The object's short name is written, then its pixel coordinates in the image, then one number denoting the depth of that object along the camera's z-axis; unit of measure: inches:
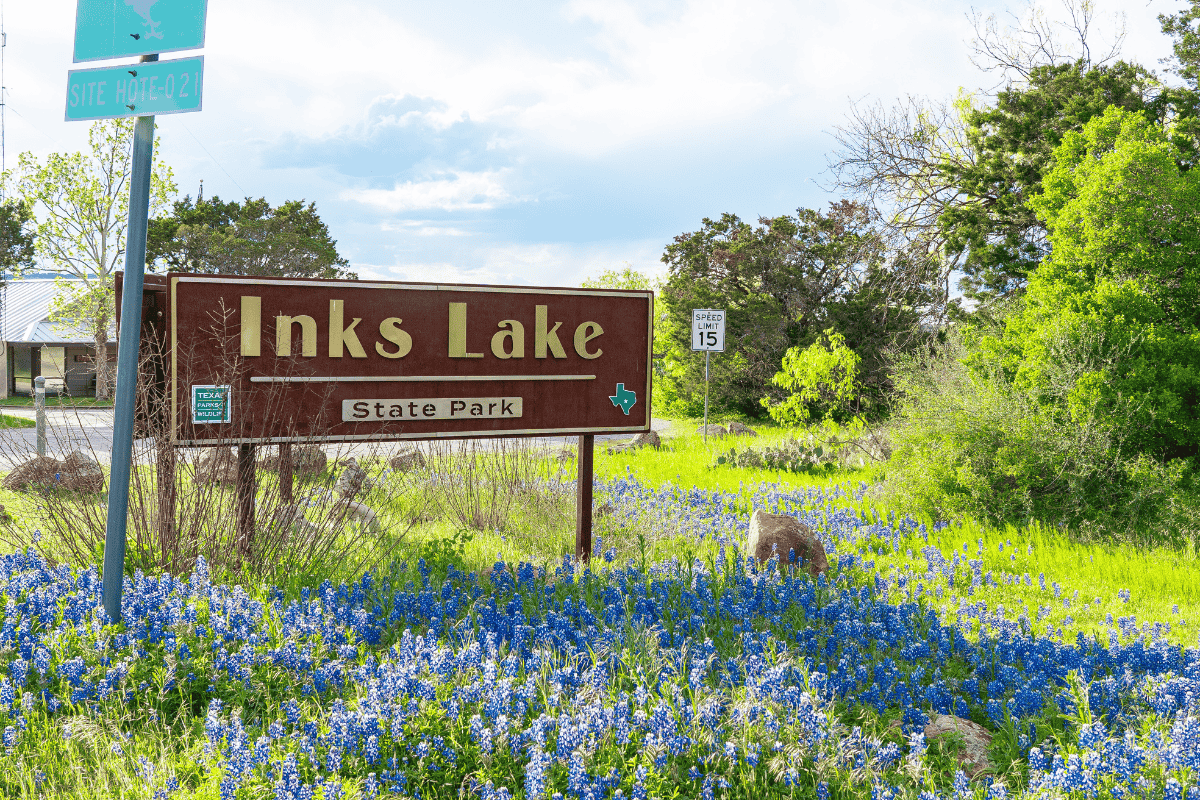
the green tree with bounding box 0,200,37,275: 967.6
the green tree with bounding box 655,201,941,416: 836.0
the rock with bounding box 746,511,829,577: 237.8
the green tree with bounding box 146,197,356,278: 1107.9
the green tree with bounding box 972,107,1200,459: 332.8
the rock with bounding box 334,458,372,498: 213.8
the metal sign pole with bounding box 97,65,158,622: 158.9
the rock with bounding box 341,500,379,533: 279.2
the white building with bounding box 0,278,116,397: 1141.7
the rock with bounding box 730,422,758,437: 639.8
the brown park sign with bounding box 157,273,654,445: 219.8
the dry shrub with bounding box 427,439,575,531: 311.0
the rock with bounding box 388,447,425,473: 383.0
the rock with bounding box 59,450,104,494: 211.1
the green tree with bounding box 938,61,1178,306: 619.5
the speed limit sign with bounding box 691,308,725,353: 551.8
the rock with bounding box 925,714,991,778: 128.6
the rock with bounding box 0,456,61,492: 343.6
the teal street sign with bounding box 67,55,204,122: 154.3
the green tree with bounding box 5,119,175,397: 948.6
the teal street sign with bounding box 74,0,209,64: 155.9
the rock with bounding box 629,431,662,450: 571.5
